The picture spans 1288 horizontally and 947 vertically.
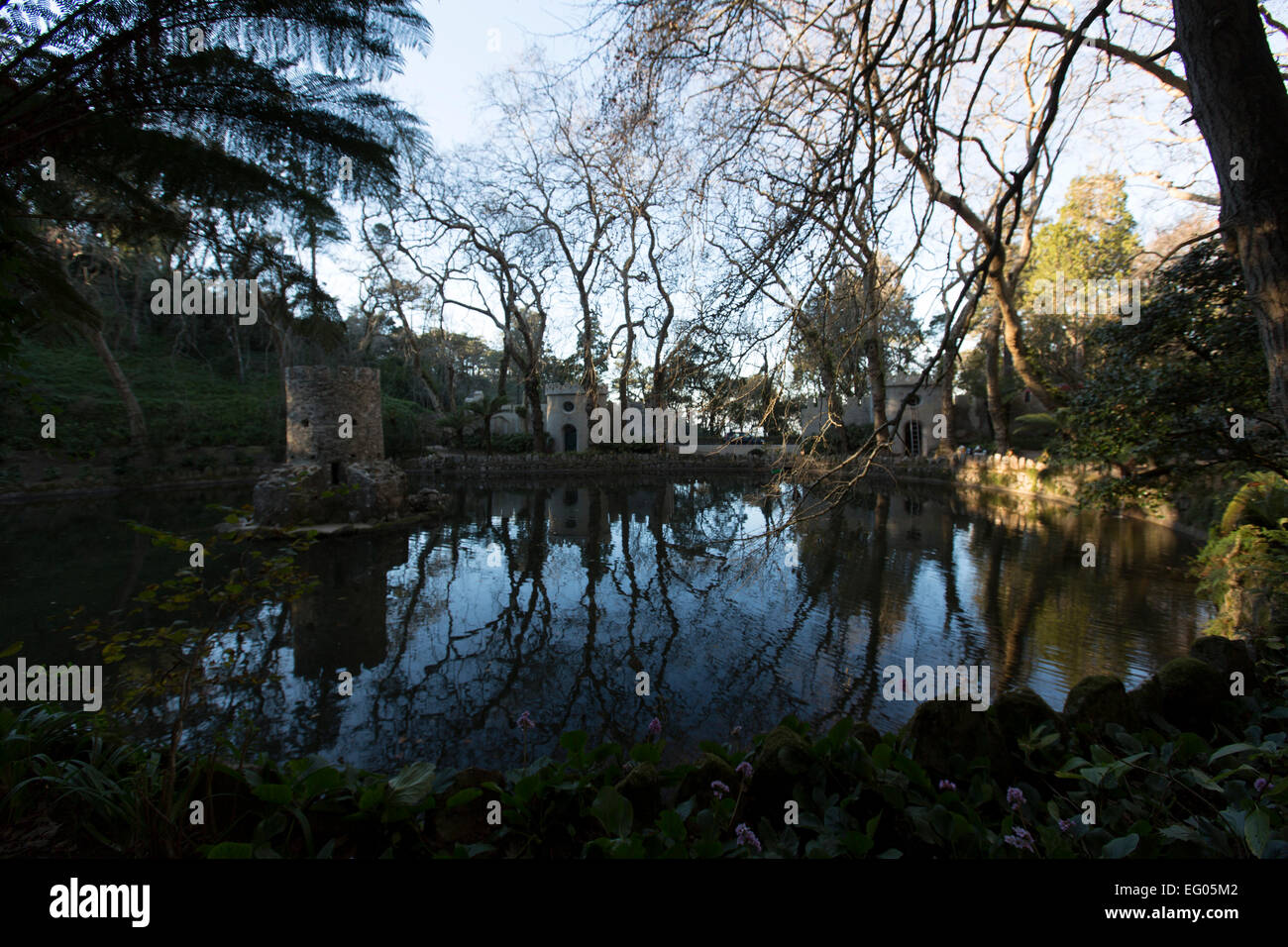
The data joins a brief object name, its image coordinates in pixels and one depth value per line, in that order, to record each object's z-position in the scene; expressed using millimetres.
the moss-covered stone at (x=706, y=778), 2611
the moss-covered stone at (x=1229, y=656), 3504
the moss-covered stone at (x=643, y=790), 2555
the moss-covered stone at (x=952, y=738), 2818
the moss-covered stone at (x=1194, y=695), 3266
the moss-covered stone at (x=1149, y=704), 3176
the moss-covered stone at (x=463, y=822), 2357
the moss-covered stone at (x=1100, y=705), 3135
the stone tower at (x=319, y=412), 13594
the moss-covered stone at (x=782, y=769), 2541
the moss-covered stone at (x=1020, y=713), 3034
